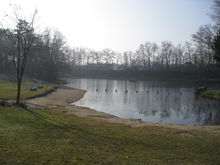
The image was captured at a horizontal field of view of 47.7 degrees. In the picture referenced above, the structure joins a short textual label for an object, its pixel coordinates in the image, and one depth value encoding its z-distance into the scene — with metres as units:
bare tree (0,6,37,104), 20.76
